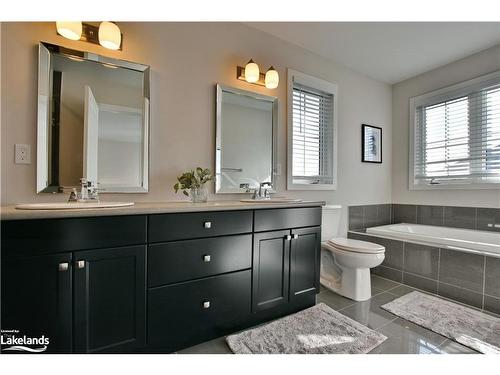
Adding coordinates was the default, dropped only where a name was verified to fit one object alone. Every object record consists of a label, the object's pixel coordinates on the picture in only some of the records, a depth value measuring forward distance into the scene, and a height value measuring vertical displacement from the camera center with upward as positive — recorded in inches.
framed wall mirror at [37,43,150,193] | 57.9 +16.3
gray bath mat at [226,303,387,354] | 57.4 -38.4
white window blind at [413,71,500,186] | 99.5 +23.5
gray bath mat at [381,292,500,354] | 61.3 -38.4
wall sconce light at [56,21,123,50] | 57.6 +37.5
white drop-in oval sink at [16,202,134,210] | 45.0 -4.3
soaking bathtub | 80.4 -19.6
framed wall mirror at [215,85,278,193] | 81.4 +16.6
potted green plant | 68.5 +0.4
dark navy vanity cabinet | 41.3 -18.5
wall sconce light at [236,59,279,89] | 83.0 +39.1
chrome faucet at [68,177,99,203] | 58.1 -2.4
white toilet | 82.4 -26.2
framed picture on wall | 121.0 +22.5
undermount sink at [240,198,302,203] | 72.8 -4.4
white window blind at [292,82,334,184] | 100.3 +22.2
